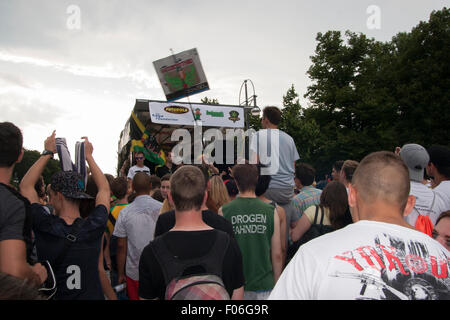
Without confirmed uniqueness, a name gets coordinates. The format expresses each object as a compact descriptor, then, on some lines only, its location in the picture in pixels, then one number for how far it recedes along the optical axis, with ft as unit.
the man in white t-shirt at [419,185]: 12.02
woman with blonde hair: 14.88
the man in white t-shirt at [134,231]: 14.30
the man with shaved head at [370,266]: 4.66
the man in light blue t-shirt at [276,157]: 16.39
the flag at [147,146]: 40.11
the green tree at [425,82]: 81.10
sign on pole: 47.14
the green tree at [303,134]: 91.40
